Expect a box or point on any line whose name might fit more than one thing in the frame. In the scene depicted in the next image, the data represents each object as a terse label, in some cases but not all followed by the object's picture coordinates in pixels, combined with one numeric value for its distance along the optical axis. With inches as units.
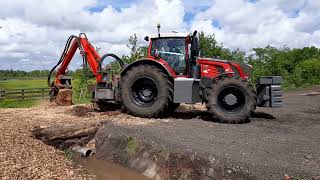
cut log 235.5
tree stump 340.5
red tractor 256.2
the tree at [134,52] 589.0
